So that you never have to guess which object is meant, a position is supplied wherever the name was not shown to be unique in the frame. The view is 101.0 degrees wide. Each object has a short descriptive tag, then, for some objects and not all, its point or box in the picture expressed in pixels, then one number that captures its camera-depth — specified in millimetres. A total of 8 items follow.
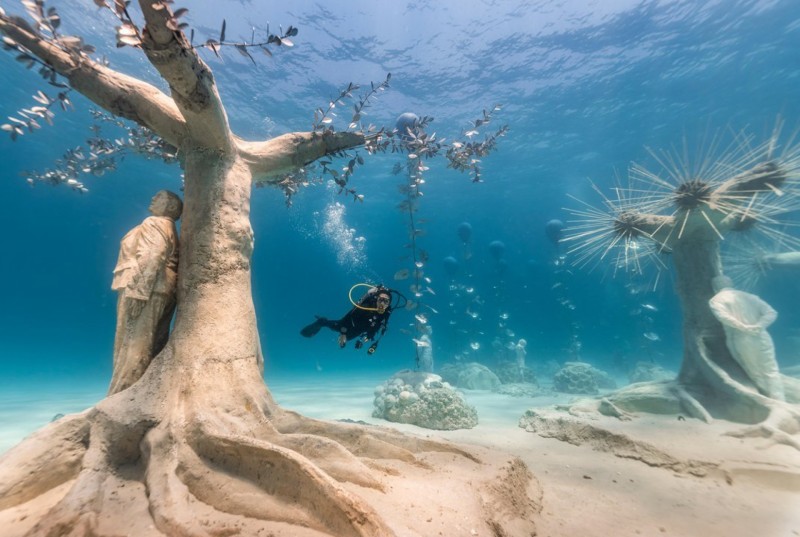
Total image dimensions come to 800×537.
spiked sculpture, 5934
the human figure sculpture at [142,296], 3086
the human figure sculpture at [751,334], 5938
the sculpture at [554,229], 22156
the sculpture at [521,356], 17438
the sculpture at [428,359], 17031
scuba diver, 4574
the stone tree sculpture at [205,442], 1992
